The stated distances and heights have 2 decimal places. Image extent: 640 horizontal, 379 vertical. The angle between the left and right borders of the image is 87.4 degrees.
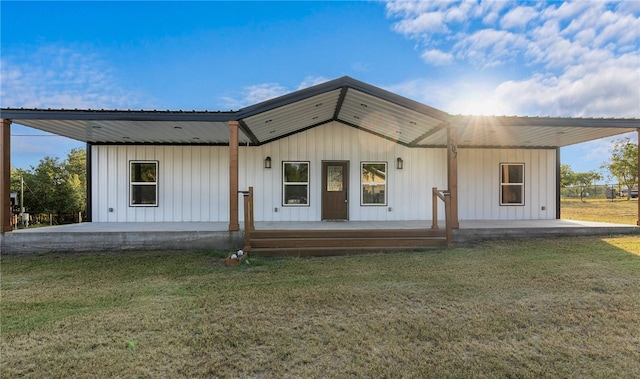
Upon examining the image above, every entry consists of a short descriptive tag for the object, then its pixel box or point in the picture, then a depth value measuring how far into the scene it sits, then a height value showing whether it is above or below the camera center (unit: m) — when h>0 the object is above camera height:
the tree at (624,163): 19.25 +1.51
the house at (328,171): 8.92 +0.52
